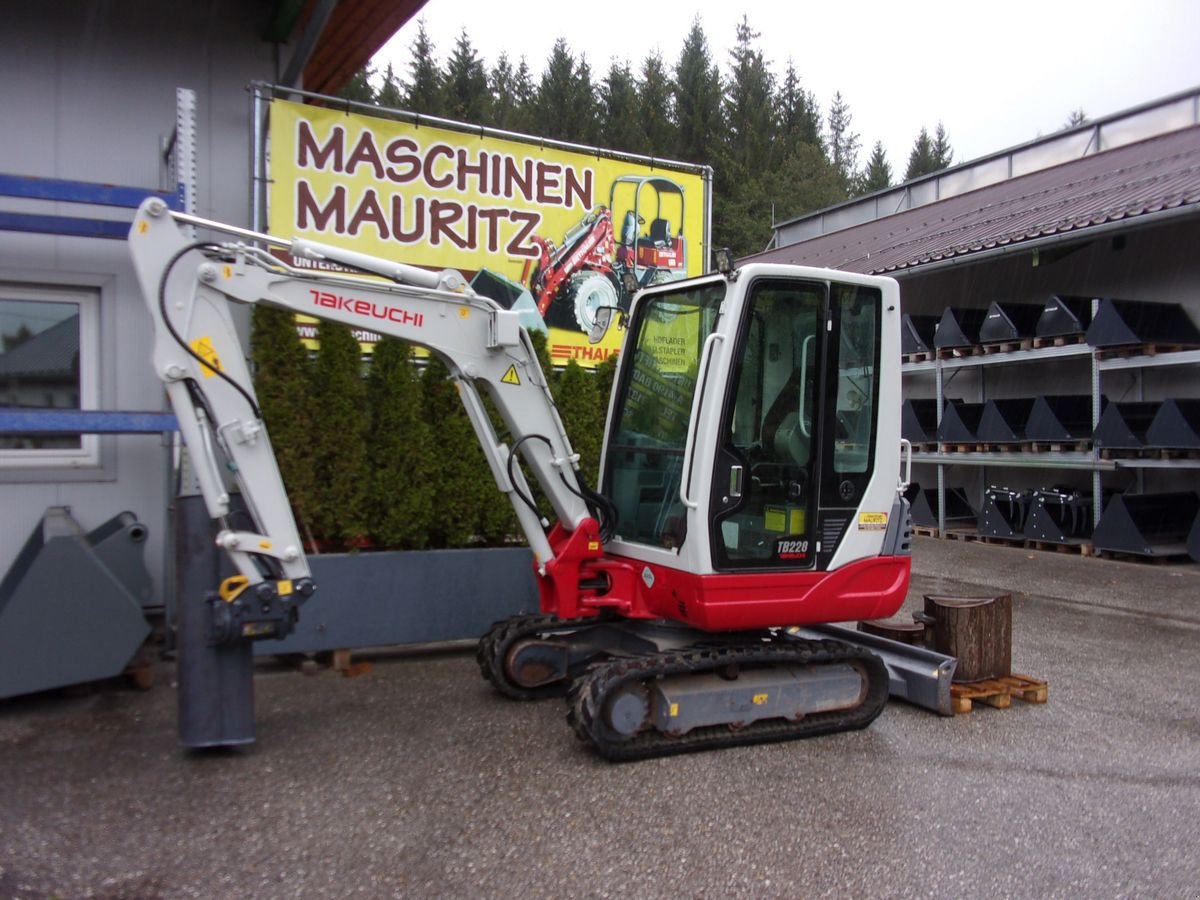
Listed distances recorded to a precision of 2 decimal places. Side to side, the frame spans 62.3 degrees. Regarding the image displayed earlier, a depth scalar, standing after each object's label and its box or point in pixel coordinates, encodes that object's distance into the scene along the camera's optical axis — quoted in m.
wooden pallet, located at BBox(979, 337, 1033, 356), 13.29
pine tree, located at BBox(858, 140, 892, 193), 58.81
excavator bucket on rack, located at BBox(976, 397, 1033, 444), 13.50
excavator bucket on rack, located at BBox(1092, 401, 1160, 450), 11.77
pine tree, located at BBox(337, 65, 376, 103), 37.88
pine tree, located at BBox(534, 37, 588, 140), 48.09
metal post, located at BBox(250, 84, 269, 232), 7.66
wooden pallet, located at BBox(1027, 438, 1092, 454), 12.48
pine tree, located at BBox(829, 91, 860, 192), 66.44
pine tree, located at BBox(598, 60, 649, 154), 47.44
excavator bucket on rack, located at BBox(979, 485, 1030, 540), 13.44
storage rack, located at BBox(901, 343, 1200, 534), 11.61
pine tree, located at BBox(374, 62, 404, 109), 43.52
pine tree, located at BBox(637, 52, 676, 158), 49.53
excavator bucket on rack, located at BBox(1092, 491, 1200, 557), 11.73
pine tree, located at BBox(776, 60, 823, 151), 55.66
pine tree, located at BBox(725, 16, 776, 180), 51.69
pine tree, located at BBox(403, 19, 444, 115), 43.62
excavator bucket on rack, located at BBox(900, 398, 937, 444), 15.17
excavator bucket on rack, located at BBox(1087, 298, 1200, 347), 11.88
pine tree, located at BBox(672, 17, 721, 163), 51.94
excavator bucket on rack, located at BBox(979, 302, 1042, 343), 13.47
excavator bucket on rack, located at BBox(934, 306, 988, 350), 14.29
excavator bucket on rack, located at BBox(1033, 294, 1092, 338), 12.77
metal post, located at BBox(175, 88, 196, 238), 6.60
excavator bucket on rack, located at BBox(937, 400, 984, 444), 14.23
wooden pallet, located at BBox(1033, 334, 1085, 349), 12.69
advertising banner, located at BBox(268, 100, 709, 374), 8.04
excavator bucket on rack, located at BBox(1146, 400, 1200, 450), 11.16
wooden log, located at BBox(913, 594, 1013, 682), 6.33
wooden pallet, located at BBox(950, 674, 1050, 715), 6.07
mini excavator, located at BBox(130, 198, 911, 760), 4.90
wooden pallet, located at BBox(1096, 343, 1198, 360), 11.70
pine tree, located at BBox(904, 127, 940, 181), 63.44
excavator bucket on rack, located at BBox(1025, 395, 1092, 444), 12.82
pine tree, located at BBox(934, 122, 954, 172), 64.56
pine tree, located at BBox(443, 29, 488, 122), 44.50
